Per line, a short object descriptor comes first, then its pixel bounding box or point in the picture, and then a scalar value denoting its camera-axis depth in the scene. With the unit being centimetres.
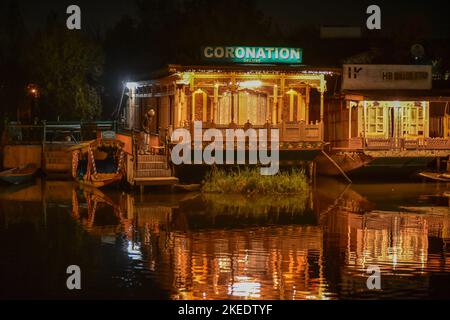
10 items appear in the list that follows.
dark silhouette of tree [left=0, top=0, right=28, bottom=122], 4734
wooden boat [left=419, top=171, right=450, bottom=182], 3597
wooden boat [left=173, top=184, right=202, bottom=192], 3080
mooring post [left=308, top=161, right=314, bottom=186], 3453
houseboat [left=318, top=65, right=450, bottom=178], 3581
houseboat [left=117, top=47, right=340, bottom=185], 3278
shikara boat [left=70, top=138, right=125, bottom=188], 3231
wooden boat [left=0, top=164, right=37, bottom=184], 3469
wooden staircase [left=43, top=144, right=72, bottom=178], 3869
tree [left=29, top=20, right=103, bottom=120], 4609
